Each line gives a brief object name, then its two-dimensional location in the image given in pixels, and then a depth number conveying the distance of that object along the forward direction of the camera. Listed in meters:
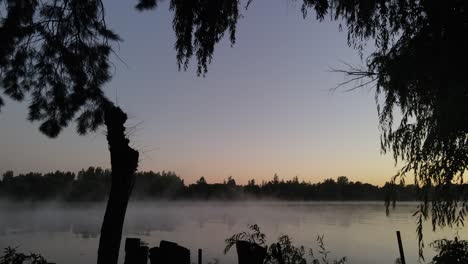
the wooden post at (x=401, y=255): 8.17
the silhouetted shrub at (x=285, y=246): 6.64
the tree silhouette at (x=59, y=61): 6.14
